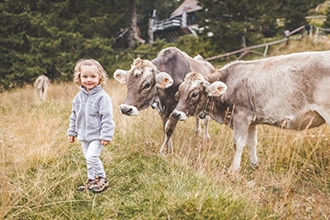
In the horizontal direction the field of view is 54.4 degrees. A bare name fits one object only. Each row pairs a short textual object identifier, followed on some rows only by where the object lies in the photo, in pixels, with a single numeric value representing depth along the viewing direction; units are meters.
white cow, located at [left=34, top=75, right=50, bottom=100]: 12.44
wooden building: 38.06
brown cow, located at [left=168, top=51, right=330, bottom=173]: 4.28
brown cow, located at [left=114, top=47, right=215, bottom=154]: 5.19
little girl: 3.65
